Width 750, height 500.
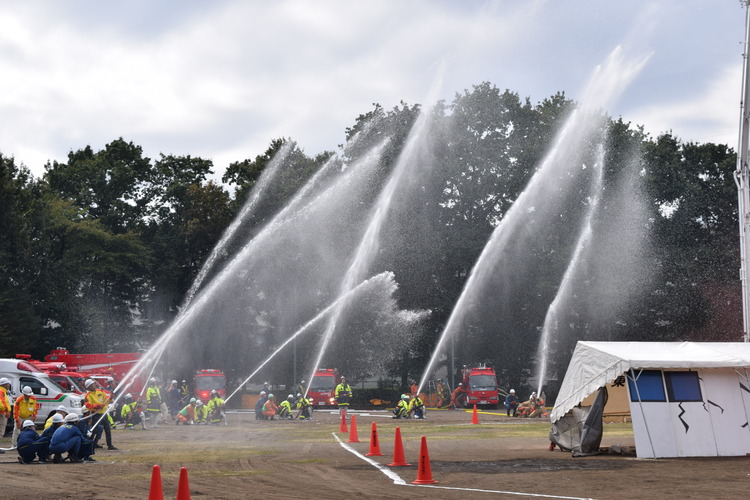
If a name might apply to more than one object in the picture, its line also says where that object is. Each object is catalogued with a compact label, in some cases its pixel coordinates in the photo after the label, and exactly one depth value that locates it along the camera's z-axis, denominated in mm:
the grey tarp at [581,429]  23359
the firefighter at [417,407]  47281
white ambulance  37906
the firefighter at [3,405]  25875
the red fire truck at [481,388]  64188
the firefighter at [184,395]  52000
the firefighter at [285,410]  48875
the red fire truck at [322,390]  66012
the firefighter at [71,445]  22297
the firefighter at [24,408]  25547
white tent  22219
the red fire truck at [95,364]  54719
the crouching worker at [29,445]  21906
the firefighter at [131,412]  41188
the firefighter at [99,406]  26469
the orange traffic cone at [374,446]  23772
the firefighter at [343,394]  57531
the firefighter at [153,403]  42788
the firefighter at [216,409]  44125
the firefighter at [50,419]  22966
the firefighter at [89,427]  25000
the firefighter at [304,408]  48062
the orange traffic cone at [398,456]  20828
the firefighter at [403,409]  47844
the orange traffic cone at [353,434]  29636
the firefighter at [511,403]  51500
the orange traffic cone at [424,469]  17094
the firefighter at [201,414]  44281
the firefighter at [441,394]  65744
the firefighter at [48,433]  22312
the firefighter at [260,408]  48281
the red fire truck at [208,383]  62500
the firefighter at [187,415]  44781
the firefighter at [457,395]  60916
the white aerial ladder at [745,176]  29609
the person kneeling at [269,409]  48188
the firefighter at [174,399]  51906
